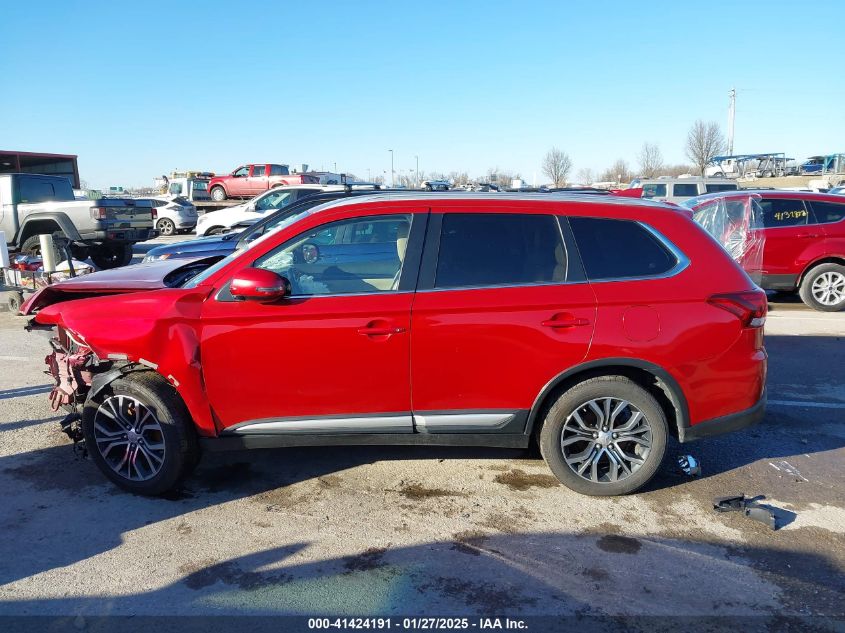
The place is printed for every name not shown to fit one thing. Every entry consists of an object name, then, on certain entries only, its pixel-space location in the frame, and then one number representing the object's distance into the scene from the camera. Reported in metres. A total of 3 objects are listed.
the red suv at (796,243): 9.71
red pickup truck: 26.12
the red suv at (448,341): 3.73
